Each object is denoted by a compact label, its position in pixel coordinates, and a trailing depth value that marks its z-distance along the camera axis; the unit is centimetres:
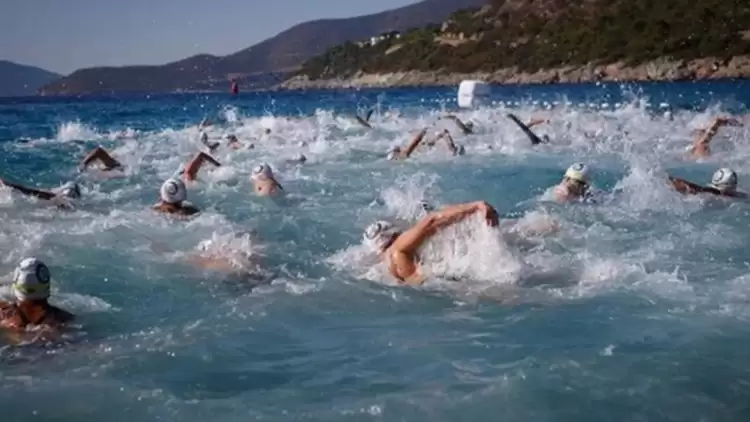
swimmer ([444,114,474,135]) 2651
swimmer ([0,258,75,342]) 788
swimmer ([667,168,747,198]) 1400
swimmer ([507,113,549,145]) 2089
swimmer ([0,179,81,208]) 1445
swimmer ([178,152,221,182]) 1781
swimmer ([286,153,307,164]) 2238
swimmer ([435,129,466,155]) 2245
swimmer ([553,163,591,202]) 1398
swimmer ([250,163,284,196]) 1611
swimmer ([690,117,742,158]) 1995
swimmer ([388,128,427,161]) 2070
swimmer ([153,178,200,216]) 1277
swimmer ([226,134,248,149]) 2595
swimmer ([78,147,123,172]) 2073
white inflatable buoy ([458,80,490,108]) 3547
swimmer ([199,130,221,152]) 2505
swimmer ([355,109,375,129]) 3166
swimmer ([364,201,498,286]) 848
